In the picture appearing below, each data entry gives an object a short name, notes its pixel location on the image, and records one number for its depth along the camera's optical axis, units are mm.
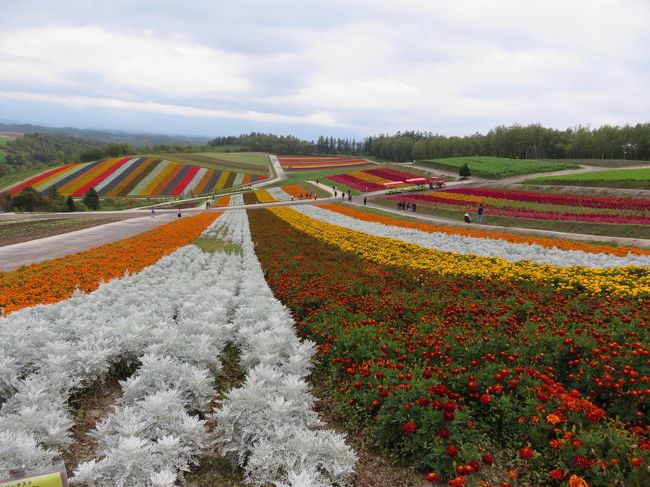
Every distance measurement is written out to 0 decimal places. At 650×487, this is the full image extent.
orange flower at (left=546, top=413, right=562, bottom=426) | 3955
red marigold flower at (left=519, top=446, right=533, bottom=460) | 3559
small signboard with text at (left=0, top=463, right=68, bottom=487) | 2910
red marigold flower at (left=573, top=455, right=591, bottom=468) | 3416
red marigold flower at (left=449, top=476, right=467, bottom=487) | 3396
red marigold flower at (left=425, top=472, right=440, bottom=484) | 3623
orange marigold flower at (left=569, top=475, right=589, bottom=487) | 3238
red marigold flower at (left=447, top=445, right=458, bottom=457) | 3764
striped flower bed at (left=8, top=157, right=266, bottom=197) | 76875
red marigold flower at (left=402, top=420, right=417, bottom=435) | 4109
